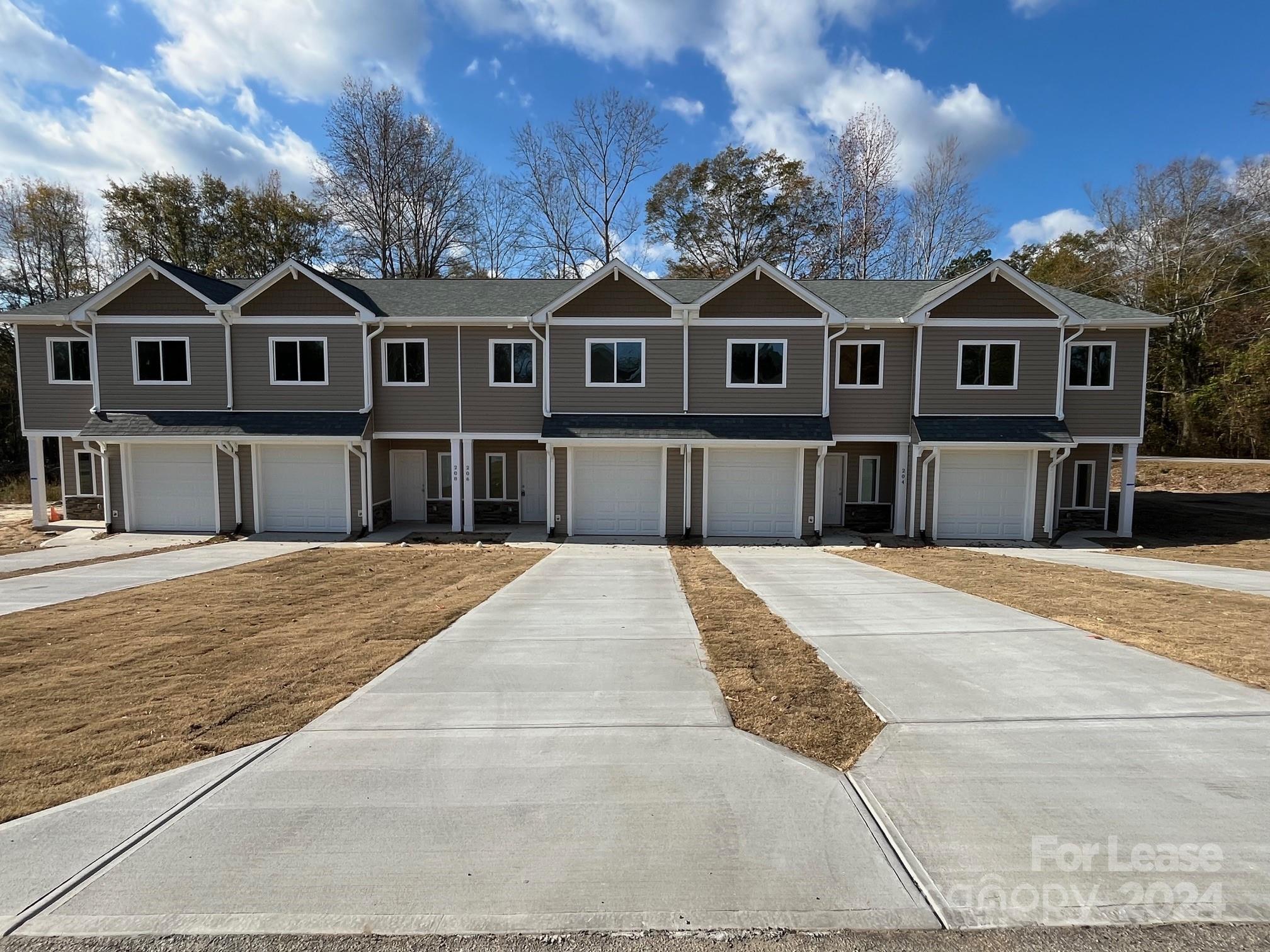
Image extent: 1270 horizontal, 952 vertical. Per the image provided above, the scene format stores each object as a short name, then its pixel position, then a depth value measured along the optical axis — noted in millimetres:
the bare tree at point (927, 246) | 30438
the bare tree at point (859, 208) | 28797
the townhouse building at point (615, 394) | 15367
